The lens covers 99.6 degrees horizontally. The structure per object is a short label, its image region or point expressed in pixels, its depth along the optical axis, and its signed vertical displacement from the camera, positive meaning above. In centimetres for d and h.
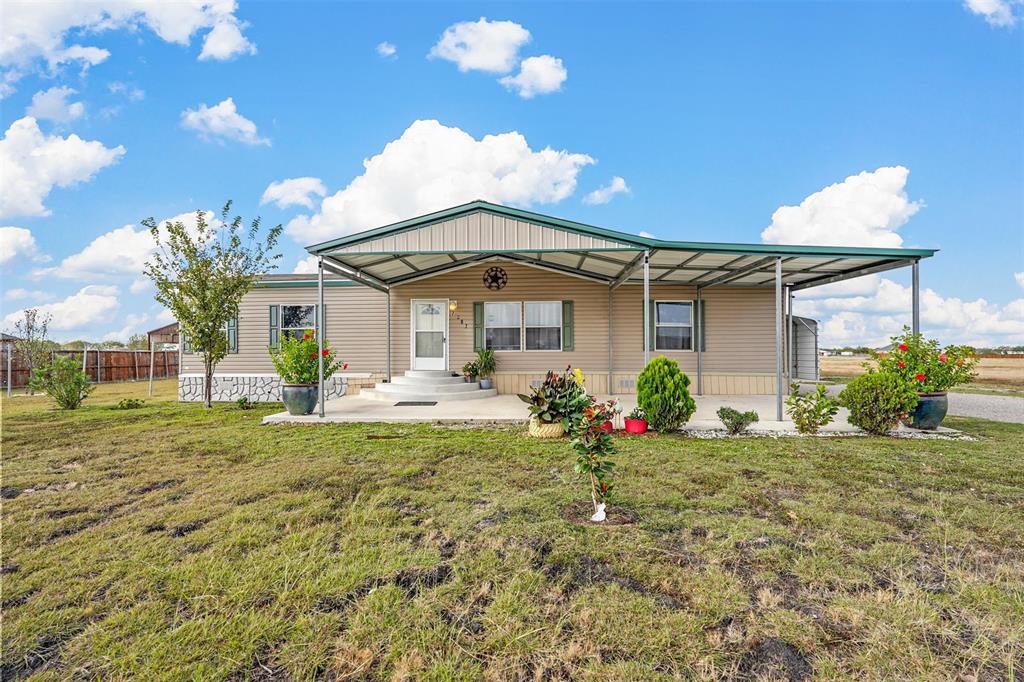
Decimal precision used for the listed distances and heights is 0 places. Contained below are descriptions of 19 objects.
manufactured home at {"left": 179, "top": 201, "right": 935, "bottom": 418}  1074 +61
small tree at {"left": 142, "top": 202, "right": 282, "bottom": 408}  926 +146
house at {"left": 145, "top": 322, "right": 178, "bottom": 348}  2452 +82
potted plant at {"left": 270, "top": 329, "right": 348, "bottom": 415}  769 -43
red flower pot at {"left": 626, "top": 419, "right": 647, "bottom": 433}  622 -112
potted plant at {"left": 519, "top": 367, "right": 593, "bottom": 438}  599 -82
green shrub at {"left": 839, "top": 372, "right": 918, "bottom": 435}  603 -74
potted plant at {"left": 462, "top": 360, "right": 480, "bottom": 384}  1044 -56
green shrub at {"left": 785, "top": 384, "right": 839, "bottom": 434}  617 -89
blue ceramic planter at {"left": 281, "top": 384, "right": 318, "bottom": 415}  767 -87
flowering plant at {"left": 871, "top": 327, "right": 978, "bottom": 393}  634 -25
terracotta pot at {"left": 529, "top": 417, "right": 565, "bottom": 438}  598 -113
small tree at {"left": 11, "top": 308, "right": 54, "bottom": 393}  1402 +21
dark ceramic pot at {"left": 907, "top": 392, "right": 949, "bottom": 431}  631 -93
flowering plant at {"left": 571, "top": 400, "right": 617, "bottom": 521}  311 -74
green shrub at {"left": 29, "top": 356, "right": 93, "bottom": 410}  926 -73
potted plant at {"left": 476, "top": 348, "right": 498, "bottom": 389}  1052 -39
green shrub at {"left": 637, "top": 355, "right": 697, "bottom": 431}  615 -71
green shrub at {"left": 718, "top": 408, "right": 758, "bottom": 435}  614 -102
